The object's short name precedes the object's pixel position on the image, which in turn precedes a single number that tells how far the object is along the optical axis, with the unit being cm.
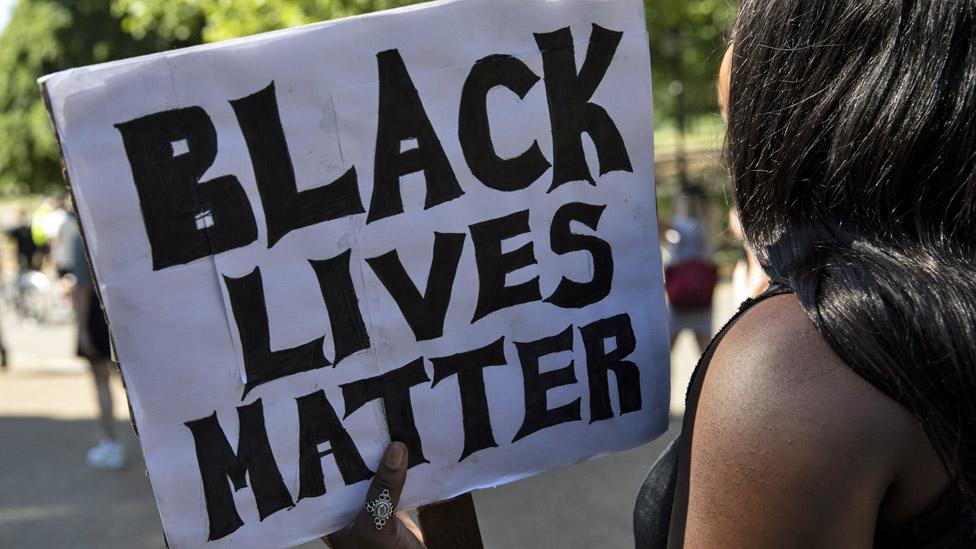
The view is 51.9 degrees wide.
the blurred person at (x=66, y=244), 694
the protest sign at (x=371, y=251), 137
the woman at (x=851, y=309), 97
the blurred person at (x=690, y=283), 613
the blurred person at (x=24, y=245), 1399
